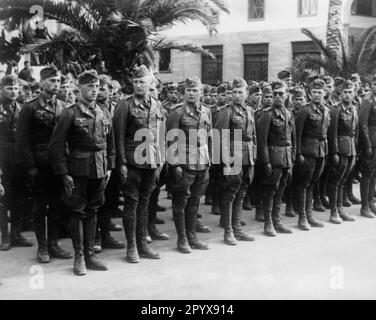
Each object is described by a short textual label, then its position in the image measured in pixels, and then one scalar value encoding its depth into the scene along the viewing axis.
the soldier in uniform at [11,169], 6.59
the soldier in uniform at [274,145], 7.14
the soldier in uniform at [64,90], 6.47
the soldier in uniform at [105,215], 6.59
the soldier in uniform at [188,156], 6.32
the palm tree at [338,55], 15.39
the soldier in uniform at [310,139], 7.55
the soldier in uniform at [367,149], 8.39
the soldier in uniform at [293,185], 8.57
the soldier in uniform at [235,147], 6.79
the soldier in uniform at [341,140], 7.93
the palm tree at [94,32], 10.17
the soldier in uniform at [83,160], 5.50
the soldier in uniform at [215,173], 8.22
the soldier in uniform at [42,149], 5.89
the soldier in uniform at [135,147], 5.95
